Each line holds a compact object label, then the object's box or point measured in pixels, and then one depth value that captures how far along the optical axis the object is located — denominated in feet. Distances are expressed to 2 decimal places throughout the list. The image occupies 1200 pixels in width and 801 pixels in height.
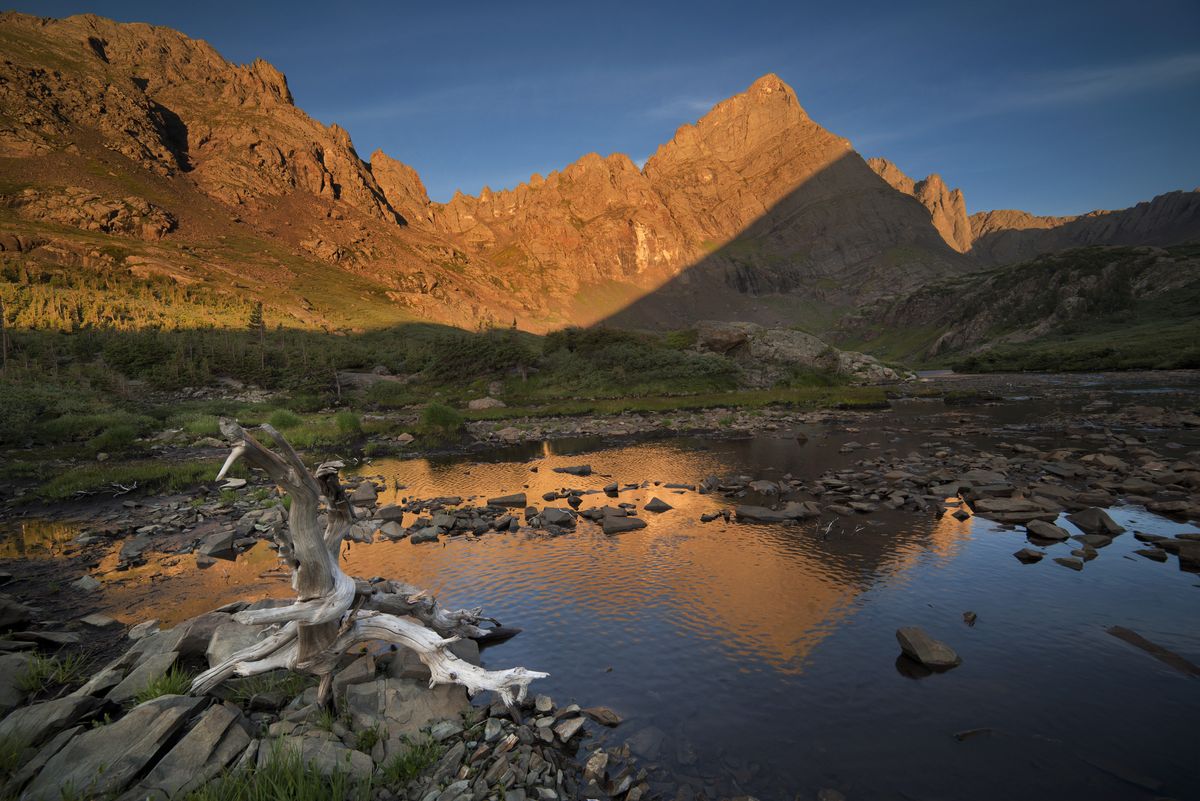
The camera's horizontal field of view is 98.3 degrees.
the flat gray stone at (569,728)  27.45
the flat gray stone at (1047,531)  56.16
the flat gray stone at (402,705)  26.53
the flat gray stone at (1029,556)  51.06
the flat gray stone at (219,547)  56.65
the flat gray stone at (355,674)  28.27
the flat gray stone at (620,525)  64.06
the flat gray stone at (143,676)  26.58
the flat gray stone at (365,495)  76.74
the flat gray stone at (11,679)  26.32
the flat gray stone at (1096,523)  56.80
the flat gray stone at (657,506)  72.18
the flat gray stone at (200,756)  20.85
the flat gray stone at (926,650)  34.83
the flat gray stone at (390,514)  67.63
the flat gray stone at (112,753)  20.21
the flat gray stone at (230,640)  29.14
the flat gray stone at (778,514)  66.59
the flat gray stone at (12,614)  35.99
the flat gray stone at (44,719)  22.48
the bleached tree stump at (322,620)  26.58
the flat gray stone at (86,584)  47.38
